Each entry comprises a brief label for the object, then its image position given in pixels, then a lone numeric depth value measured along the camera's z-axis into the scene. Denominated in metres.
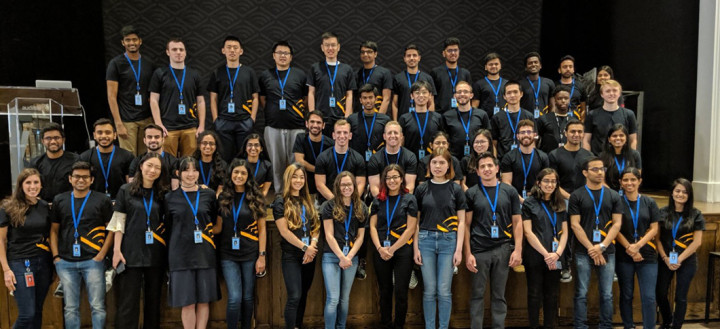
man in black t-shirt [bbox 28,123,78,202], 4.49
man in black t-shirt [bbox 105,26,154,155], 5.34
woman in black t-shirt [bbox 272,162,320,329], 4.30
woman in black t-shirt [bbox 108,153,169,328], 4.12
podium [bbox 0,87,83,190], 4.83
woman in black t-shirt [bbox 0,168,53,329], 4.03
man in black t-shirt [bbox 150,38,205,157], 5.34
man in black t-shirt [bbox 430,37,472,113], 6.06
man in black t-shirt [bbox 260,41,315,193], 5.71
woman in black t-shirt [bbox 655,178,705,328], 4.56
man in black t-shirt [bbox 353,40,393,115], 5.96
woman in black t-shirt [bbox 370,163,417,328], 4.36
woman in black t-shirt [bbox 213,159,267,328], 4.26
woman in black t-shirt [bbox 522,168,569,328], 4.43
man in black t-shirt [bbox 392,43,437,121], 5.89
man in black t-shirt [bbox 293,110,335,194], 5.20
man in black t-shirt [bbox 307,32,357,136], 5.77
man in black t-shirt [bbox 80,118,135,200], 4.56
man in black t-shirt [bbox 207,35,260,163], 5.56
